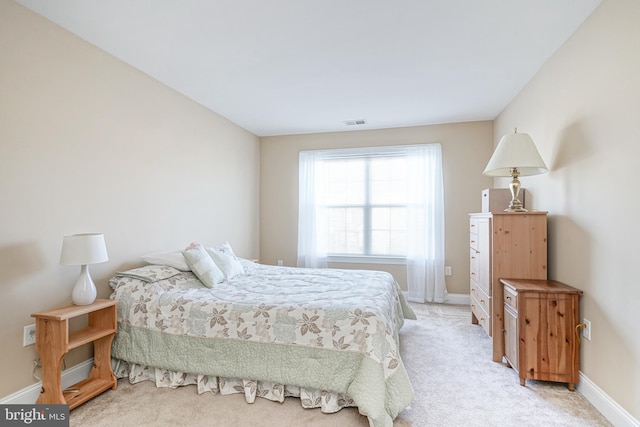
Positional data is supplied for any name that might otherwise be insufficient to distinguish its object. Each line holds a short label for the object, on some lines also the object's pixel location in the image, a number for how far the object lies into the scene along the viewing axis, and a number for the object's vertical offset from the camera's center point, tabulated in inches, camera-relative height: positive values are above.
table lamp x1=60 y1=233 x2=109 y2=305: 73.6 -10.1
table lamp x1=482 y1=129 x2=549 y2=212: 93.3 +17.1
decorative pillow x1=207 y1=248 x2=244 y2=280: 113.1 -18.4
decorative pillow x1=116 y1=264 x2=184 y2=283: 91.9 -18.0
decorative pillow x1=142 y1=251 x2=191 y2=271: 103.3 -15.3
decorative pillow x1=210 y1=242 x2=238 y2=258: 127.0 -14.4
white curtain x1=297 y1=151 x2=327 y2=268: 184.9 +1.7
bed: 69.9 -32.1
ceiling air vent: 163.3 +50.0
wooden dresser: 95.7 -12.2
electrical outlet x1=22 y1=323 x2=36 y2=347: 73.9 -29.4
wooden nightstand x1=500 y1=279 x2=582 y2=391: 81.6 -32.1
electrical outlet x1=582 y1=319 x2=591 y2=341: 78.5 -29.9
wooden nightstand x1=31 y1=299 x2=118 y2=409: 70.3 -31.4
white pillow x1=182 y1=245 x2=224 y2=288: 100.7 -17.7
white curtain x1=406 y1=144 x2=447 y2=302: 166.1 -6.3
